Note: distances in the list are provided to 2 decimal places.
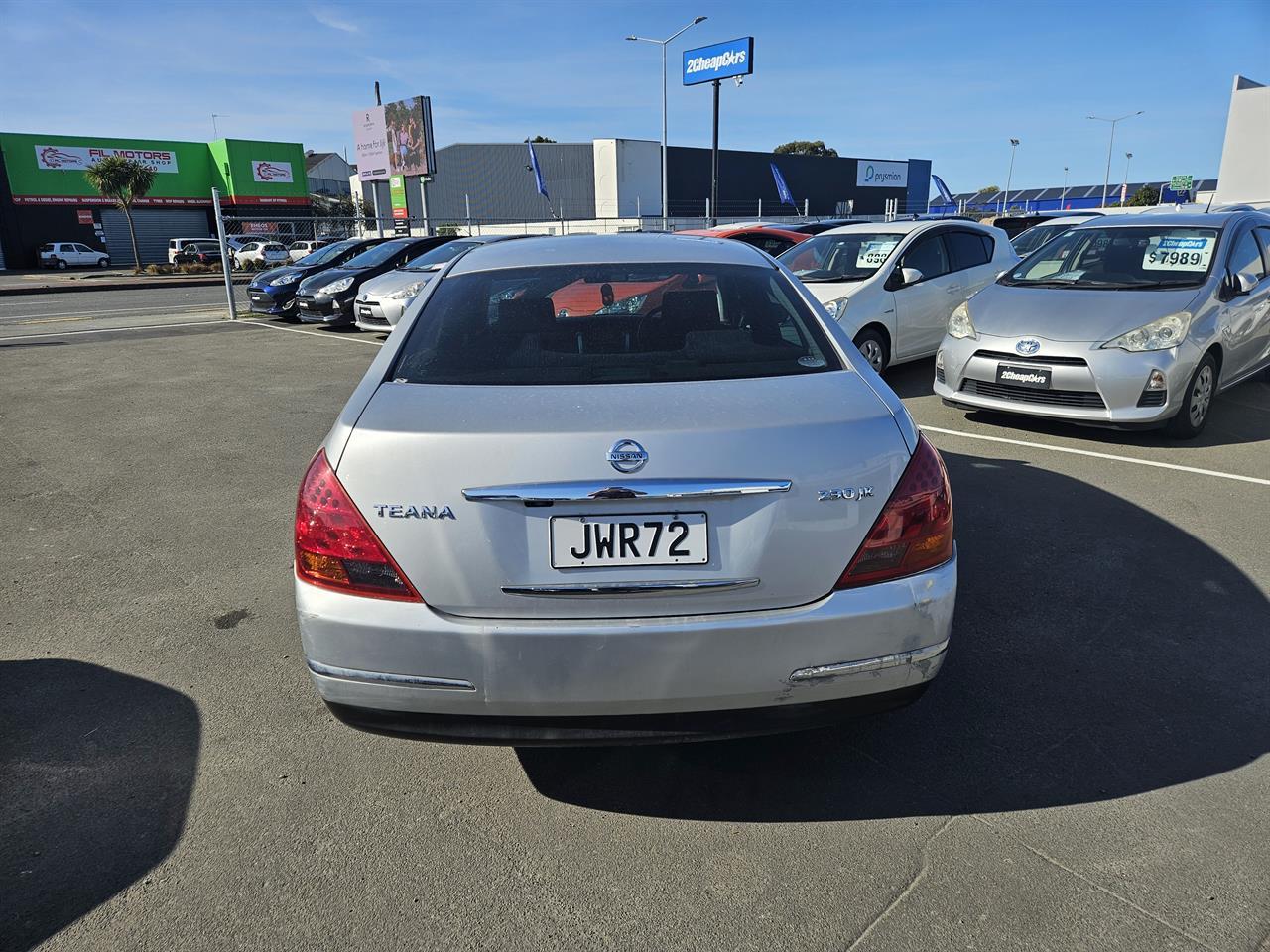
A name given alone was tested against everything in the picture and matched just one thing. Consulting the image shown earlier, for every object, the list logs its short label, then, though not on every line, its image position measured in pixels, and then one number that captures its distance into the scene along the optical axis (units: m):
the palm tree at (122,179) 39.09
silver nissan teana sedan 2.05
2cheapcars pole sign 37.66
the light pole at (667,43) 32.56
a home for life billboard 34.81
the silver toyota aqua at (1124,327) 5.93
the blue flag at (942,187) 41.02
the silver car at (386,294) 11.87
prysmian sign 68.31
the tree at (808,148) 99.62
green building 42.81
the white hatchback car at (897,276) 8.23
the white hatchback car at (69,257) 41.39
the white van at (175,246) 40.20
